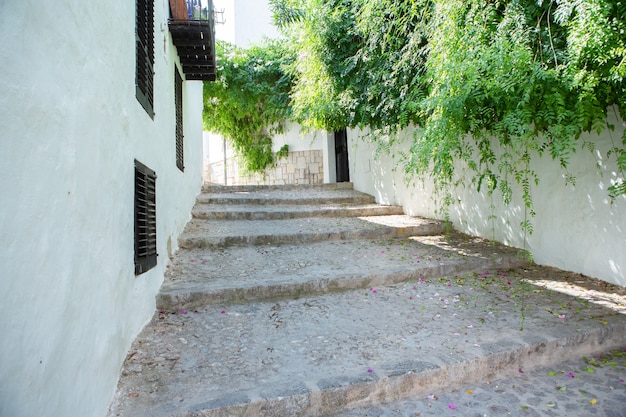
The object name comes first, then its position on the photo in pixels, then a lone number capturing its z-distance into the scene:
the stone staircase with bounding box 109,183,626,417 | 2.10
